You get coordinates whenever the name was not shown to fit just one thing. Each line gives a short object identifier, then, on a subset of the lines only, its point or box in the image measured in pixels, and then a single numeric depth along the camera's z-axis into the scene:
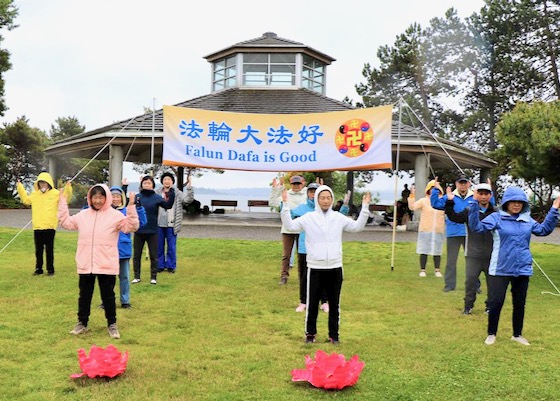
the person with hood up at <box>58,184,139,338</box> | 6.09
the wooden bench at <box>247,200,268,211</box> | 31.49
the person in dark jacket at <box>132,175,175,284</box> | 8.70
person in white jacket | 5.95
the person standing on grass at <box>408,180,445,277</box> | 10.46
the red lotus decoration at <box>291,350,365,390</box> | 4.59
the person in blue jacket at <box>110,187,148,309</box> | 7.15
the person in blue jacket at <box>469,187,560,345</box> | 6.01
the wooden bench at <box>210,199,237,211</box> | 32.12
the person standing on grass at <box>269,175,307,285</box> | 8.75
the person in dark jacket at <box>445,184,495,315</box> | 7.62
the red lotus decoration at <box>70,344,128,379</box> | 4.68
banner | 11.73
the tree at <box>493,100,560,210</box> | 10.87
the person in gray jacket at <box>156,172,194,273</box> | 9.41
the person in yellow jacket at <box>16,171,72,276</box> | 9.84
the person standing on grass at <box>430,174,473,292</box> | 8.41
